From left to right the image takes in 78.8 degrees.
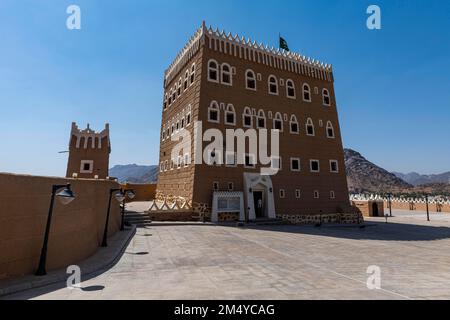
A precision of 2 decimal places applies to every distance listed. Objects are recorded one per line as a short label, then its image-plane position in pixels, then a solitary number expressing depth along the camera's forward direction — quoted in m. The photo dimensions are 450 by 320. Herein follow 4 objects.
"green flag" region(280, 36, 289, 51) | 29.40
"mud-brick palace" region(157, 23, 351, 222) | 22.39
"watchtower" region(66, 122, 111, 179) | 31.47
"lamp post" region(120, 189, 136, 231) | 13.89
